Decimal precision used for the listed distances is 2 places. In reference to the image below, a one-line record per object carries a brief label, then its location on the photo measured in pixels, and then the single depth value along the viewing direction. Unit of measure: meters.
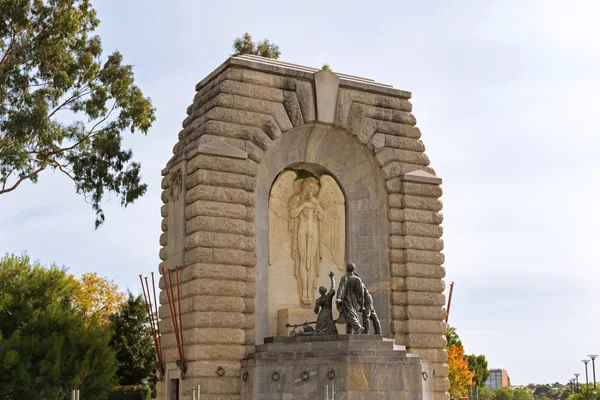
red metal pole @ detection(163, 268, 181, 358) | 18.89
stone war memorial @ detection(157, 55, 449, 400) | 17.91
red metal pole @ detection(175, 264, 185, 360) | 18.73
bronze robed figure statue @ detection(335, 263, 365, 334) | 18.41
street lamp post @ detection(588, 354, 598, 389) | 38.93
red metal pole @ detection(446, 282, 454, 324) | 21.72
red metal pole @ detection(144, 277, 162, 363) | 20.02
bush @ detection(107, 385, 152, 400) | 29.89
